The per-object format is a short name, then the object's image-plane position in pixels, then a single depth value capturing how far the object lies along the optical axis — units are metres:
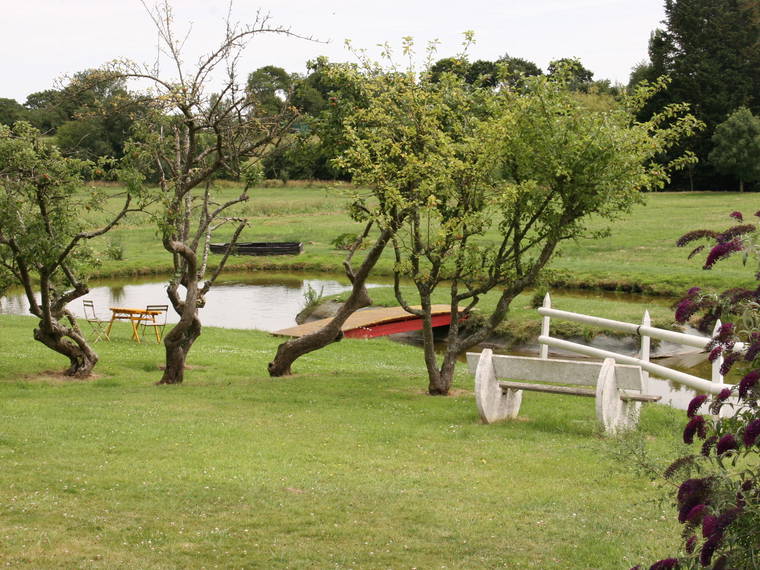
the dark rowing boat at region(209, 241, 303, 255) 47.19
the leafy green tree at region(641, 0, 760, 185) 74.62
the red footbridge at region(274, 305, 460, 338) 27.03
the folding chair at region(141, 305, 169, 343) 25.09
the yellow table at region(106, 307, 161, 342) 24.84
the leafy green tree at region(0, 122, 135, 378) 15.08
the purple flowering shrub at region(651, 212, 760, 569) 4.36
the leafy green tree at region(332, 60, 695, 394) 14.22
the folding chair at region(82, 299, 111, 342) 24.65
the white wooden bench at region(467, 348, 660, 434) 11.67
